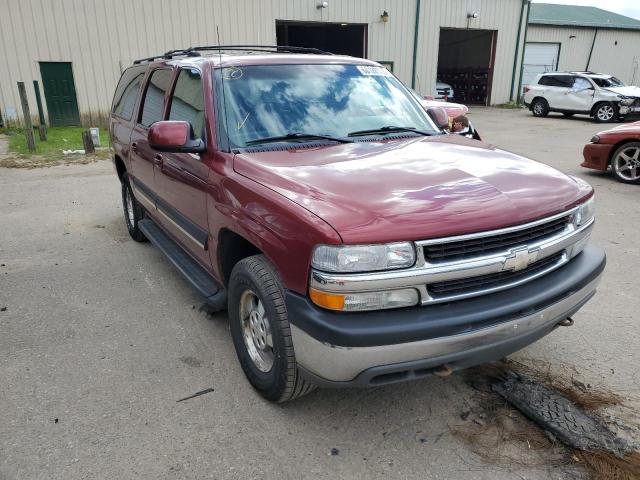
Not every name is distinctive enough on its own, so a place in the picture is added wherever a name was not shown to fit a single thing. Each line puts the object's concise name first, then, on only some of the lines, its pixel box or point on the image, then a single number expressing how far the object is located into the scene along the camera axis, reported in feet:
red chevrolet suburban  7.45
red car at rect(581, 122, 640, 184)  27.22
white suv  59.82
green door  52.13
